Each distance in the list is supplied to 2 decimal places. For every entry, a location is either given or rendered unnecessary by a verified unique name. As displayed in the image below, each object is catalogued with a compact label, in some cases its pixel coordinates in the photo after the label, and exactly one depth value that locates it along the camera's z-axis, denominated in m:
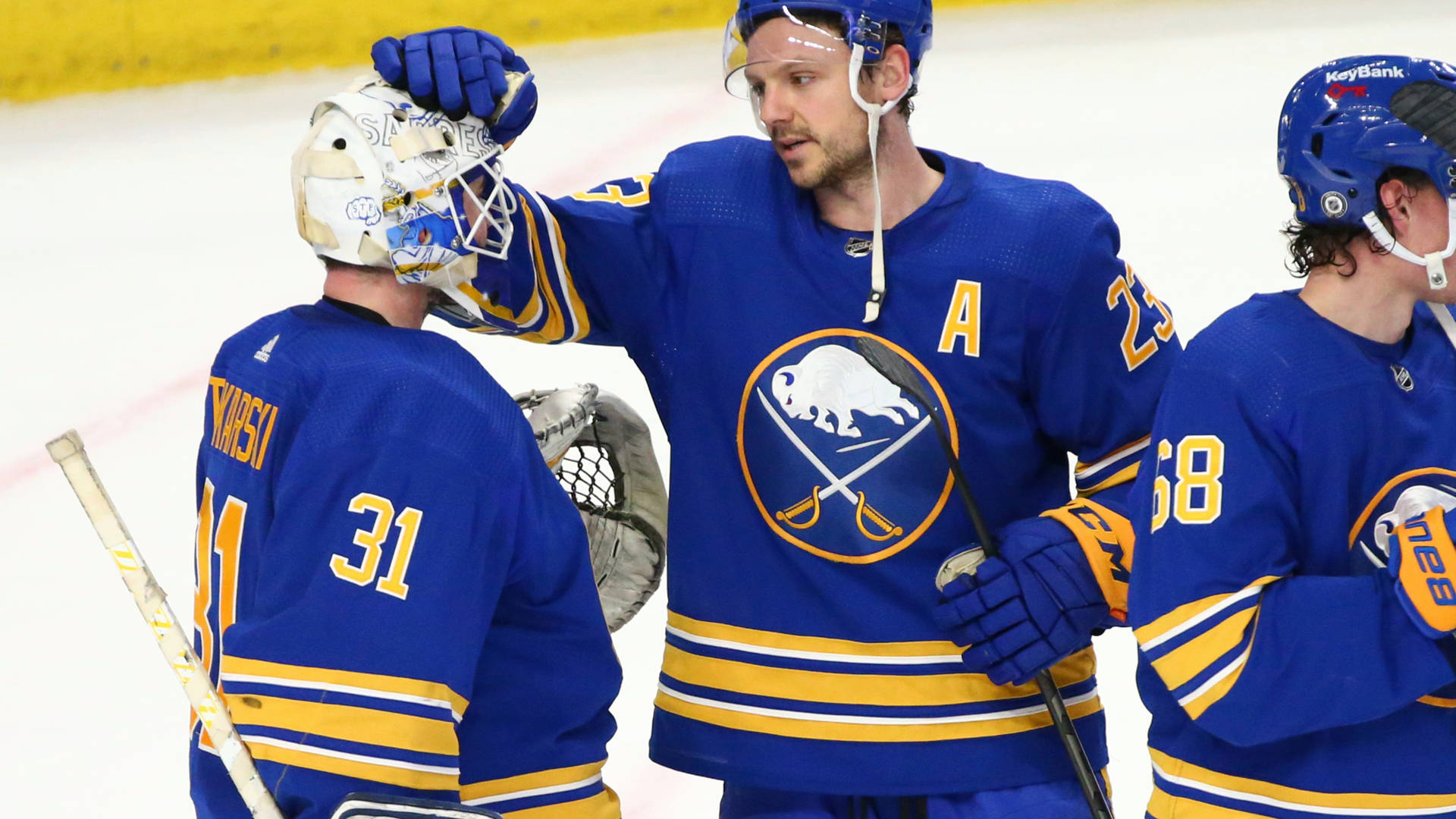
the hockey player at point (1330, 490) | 12.62
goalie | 12.61
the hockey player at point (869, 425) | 13.01
